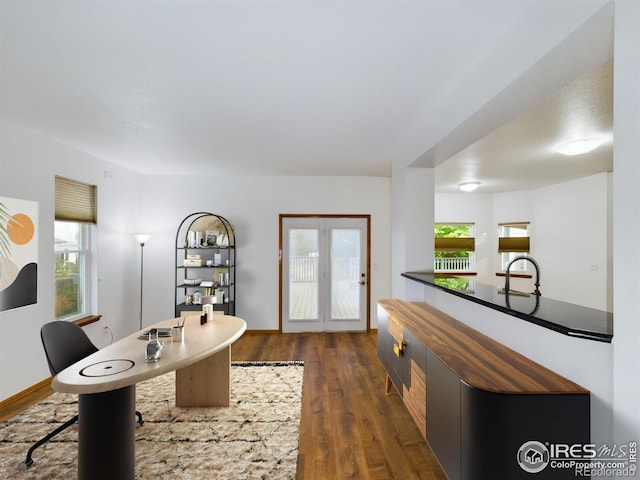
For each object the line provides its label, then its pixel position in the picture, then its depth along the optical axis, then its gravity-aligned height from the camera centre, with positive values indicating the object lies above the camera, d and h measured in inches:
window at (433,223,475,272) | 283.4 -4.2
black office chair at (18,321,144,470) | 88.6 -31.5
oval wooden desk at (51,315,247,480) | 71.2 -34.8
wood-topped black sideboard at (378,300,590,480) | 53.8 -28.3
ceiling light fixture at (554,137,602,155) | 137.4 +40.6
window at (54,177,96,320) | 151.0 -3.8
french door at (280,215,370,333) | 216.1 -20.3
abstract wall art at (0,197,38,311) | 118.3 -4.7
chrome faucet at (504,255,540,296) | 77.7 -10.9
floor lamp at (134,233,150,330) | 191.9 -0.9
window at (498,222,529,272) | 265.6 +0.3
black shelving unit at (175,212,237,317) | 196.5 -13.1
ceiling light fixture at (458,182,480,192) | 229.0 +39.1
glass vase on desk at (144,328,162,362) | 81.4 -27.1
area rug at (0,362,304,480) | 85.4 -58.1
